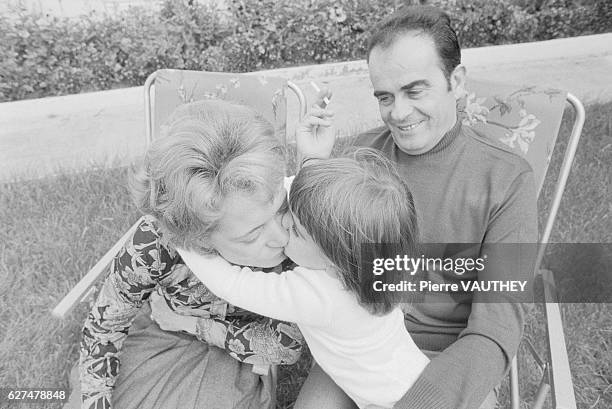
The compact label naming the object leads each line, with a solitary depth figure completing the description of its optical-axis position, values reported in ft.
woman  3.10
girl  3.07
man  3.67
